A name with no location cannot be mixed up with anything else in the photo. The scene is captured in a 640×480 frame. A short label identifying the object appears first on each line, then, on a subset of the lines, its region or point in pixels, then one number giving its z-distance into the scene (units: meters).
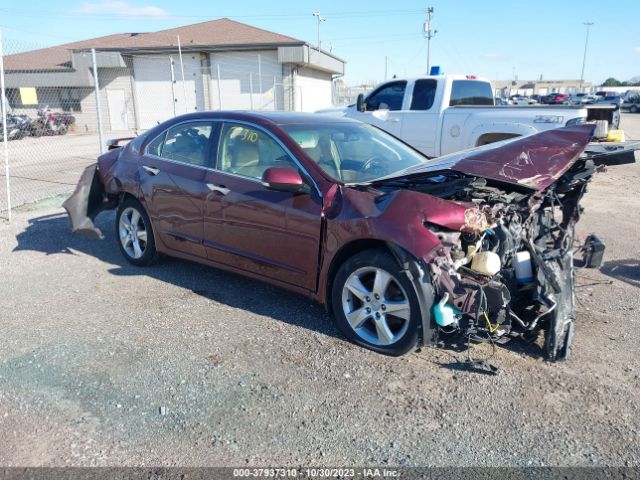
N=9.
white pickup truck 8.28
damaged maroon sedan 3.54
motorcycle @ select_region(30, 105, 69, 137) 20.42
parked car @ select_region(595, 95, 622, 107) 41.90
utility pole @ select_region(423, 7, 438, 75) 46.53
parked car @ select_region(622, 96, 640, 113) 47.71
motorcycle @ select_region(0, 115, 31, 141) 17.55
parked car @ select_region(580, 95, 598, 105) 43.11
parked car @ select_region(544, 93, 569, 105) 43.44
